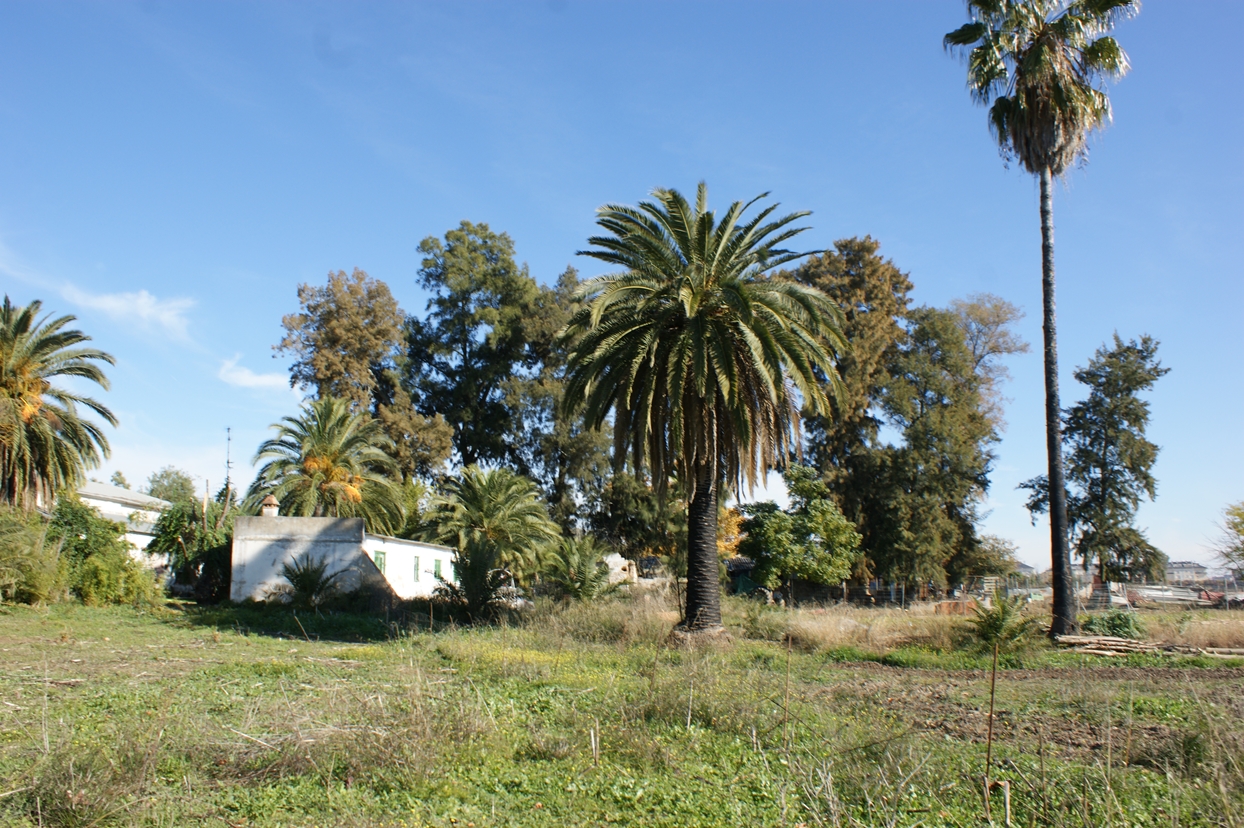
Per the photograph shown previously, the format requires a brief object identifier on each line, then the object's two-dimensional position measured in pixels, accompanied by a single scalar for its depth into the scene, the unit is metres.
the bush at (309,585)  25.95
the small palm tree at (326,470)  35.59
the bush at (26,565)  22.33
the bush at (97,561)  25.17
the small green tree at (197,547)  32.22
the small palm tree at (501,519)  32.59
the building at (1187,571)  66.75
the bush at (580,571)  24.56
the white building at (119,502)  48.51
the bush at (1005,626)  17.34
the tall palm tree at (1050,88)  20.39
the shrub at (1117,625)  18.83
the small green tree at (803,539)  38.59
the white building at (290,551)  28.86
